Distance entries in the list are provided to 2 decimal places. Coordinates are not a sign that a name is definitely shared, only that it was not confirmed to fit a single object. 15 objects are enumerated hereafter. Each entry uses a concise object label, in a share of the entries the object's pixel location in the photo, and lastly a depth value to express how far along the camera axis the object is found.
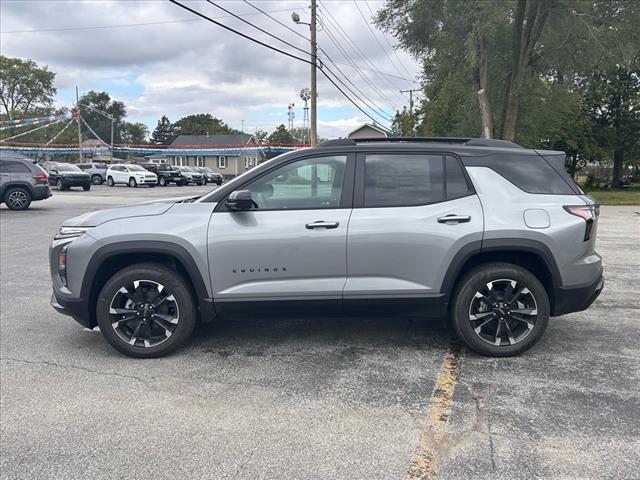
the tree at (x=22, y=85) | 75.12
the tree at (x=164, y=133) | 124.50
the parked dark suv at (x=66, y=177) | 28.31
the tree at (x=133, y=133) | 129.62
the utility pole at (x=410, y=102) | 53.53
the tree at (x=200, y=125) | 112.45
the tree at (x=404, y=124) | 45.56
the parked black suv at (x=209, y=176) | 40.99
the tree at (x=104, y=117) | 125.62
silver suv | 3.99
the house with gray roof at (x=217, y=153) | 54.50
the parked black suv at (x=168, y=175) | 36.59
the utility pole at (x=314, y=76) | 21.42
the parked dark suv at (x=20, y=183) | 16.20
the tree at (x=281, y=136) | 83.97
